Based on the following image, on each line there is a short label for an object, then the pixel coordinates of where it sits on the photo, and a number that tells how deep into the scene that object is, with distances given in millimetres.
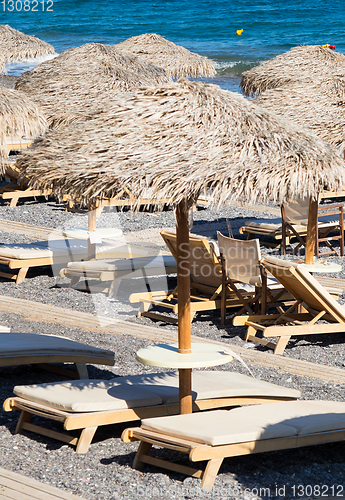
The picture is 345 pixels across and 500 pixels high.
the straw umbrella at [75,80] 16281
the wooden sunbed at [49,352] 7340
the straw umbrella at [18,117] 13086
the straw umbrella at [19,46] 27875
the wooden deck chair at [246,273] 10562
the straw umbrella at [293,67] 23844
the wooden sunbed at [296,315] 9437
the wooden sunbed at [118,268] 12469
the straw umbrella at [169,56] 33906
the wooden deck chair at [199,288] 11187
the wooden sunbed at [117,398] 6094
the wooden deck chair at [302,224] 16141
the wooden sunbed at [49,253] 13234
